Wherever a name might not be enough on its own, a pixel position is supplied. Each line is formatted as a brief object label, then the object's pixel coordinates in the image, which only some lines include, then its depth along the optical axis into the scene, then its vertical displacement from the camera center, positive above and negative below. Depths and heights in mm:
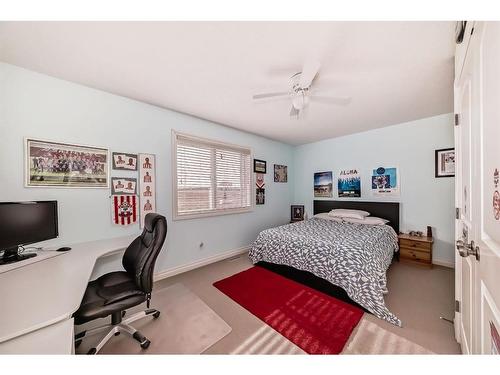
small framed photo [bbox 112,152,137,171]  2235 +331
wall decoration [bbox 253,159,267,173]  3803 +412
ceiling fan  1680 +934
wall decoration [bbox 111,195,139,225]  2219 -257
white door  687 -13
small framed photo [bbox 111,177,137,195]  2227 +37
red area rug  1521 -1256
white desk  792 -579
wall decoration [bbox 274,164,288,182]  4262 +290
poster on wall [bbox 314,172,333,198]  4098 +11
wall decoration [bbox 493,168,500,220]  663 -58
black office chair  1283 -787
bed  1861 -817
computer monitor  1403 -286
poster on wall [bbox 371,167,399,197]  3301 +42
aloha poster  3715 +8
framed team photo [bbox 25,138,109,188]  1770 +250
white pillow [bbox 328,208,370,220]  3295 -534
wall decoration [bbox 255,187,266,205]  3848 -210
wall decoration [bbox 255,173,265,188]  3844 +120
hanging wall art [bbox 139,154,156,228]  2412 +61
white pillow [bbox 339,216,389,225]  3088 -626
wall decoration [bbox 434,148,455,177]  2789 +303
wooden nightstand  2787 -1022
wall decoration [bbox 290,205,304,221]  4407 -655
